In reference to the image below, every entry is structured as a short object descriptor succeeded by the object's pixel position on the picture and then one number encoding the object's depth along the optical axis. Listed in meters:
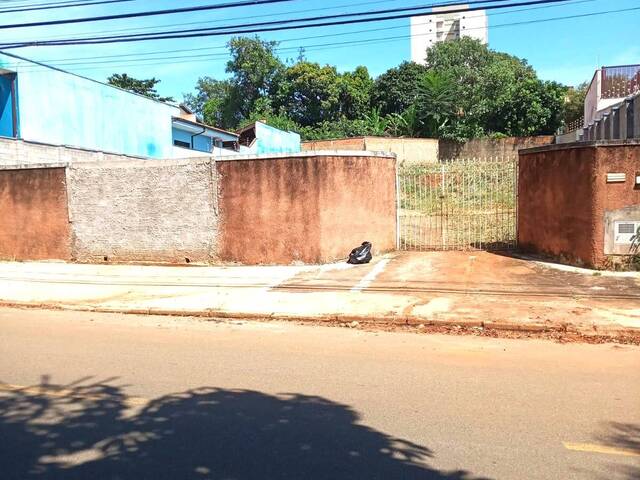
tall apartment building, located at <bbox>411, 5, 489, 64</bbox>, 89.06
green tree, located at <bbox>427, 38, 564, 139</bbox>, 38.84
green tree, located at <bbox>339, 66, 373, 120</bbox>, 47.62
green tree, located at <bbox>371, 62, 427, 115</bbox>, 46.03
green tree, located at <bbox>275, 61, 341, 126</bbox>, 47.62
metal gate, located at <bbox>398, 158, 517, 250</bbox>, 14.34
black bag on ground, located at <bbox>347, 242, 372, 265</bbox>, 13.05
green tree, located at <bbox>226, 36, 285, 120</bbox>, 52.09
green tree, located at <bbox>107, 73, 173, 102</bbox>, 56.09
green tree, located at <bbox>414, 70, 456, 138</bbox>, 38.78
